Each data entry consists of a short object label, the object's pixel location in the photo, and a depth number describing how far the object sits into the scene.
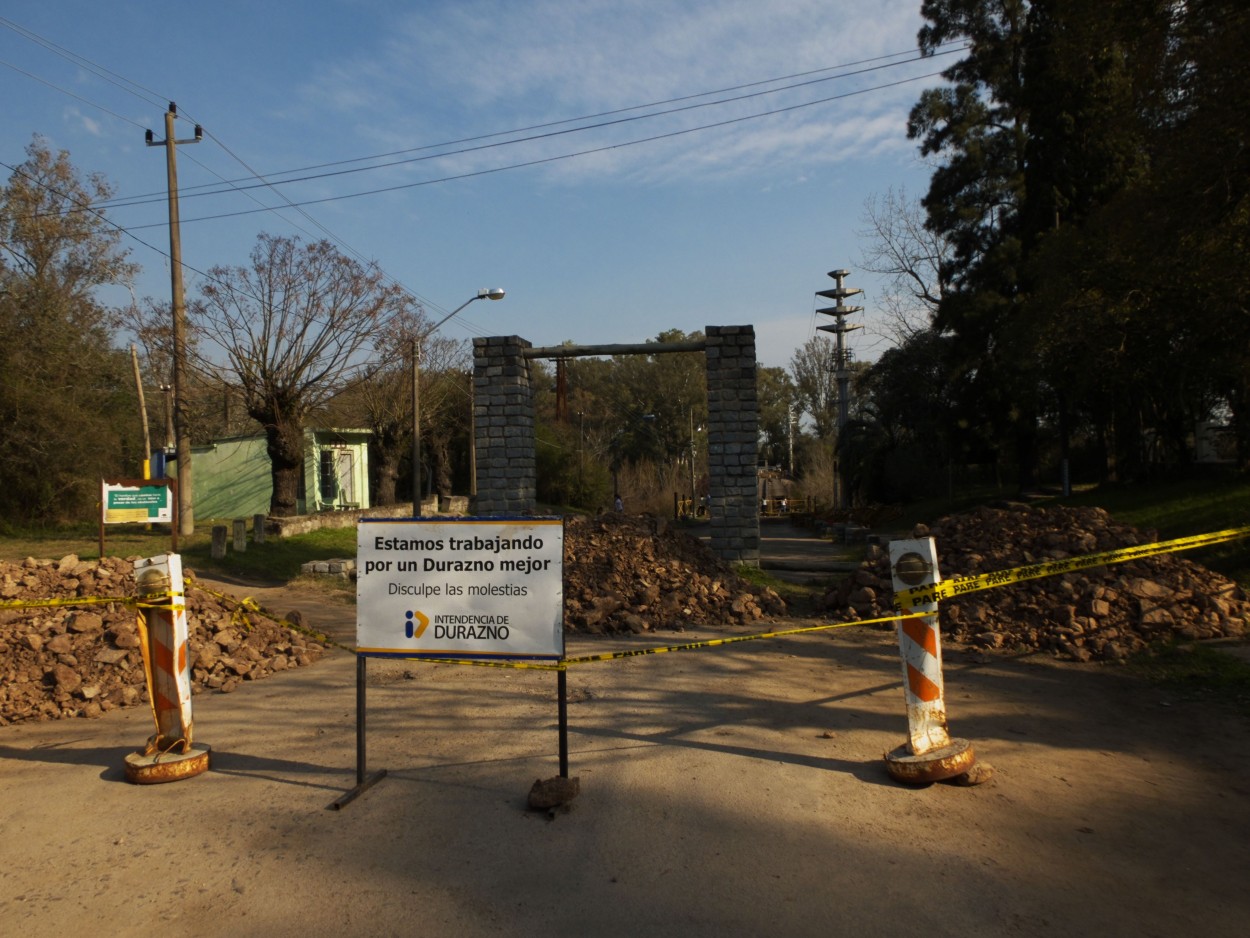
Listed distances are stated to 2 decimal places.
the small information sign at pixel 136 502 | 15.88
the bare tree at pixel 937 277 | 34.53
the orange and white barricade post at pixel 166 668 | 5.73
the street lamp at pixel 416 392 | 26.02
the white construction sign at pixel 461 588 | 5.23
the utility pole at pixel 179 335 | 21.84
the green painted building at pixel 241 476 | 35.34
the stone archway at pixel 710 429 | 16.19
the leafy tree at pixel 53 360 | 22.30
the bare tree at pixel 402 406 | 31.50
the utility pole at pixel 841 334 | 43.88
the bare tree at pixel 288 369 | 23.59
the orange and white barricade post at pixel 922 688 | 5.21
